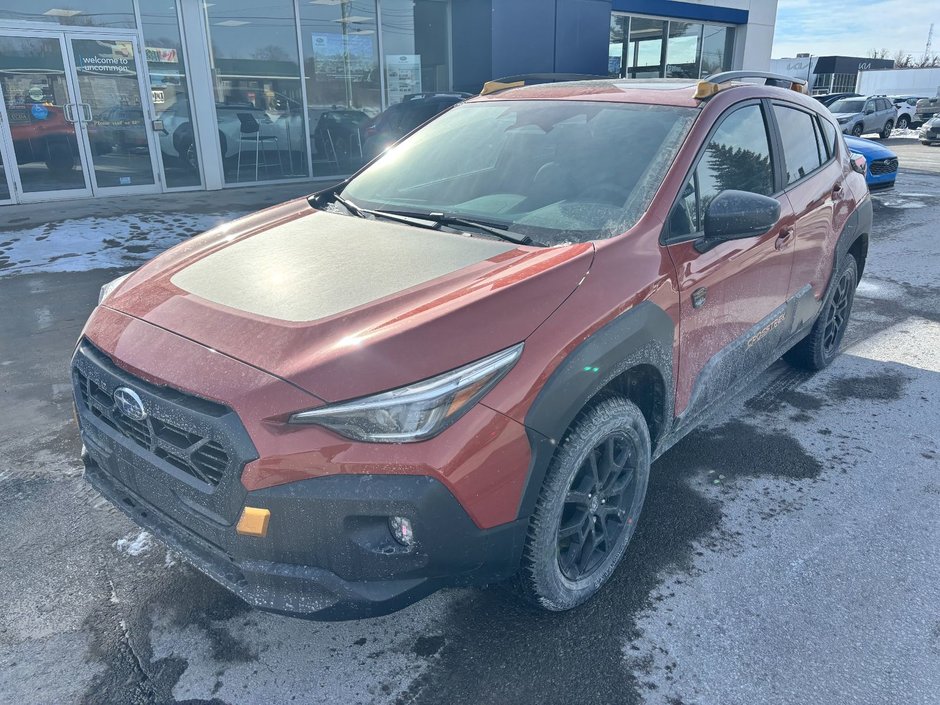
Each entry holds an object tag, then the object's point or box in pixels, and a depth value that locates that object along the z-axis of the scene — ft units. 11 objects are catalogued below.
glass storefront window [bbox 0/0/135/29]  32.76
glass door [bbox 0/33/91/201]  33.12
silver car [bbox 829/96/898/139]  77.71
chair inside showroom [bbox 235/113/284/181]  39.86
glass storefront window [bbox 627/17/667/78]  62.03
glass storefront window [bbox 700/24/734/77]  66.80
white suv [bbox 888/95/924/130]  99.04
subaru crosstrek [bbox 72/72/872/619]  6.30
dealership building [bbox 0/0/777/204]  34.04
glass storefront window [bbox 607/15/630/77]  59.82
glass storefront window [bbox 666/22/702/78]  64.03
